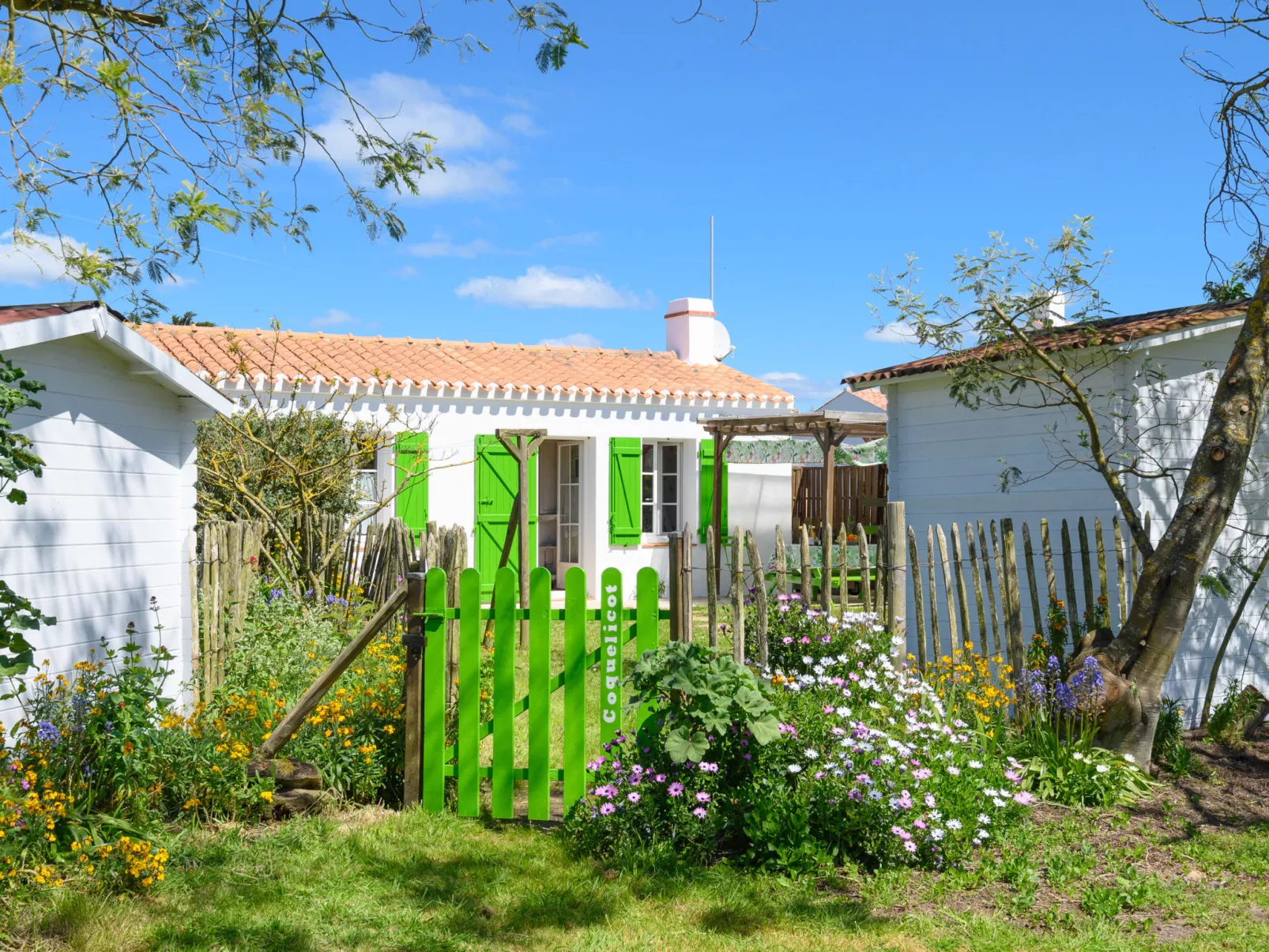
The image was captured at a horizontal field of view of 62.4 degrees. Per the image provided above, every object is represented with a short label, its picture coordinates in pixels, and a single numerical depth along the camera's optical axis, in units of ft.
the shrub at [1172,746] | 21.86
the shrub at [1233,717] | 24.48
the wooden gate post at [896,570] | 21.01
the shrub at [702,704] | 15.72
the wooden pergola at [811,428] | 44.80
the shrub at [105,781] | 14.23
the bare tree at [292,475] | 32.32
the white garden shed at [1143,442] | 26.07
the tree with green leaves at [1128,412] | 21.30
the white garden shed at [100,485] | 18.98
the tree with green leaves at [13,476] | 13.30
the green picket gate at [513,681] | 17.62
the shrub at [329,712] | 18.08
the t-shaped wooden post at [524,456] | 34.76
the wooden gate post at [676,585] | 18.13
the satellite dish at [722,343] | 61.98
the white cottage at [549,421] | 45.11
